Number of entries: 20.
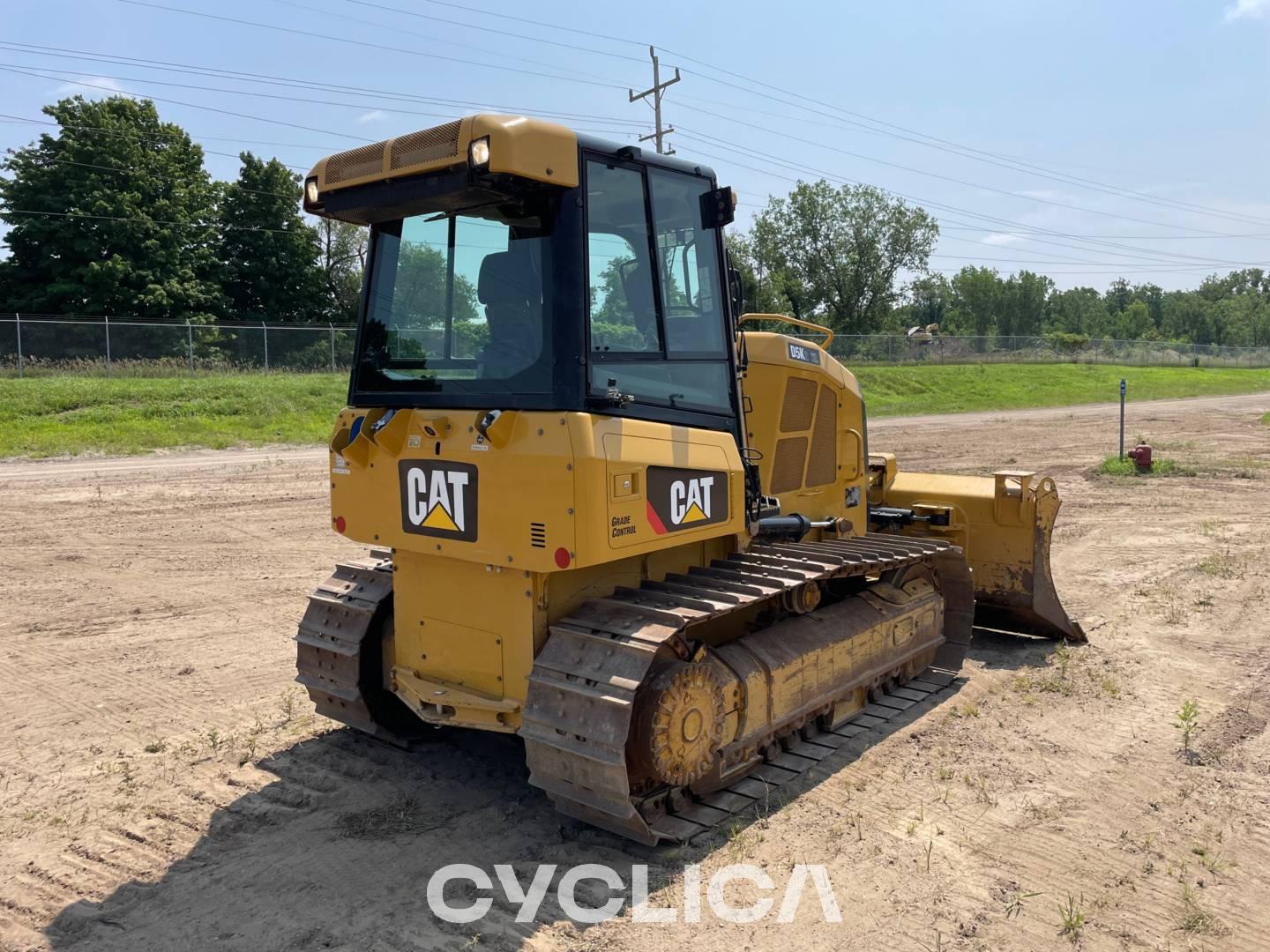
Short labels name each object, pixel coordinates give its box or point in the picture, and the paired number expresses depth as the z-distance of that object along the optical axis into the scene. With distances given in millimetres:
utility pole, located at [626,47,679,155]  35344
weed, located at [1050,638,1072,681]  6770
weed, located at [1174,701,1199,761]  5374
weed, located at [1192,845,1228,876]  4074
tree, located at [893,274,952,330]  68438
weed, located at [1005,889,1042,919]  3764
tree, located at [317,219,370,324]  45500
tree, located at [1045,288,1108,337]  115438
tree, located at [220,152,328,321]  42406
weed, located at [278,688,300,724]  5848
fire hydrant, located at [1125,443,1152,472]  16297
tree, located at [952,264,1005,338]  97531
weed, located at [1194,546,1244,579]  9195
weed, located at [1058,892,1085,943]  3619
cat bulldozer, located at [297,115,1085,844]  4047
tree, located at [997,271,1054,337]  97625
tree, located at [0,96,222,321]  36656
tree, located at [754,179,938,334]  64625
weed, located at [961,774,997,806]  4738
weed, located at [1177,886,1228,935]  3634
